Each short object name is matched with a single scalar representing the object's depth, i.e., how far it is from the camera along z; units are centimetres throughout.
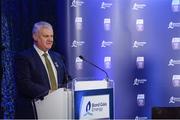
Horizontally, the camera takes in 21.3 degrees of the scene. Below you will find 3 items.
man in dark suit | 494
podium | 382
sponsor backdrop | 637
